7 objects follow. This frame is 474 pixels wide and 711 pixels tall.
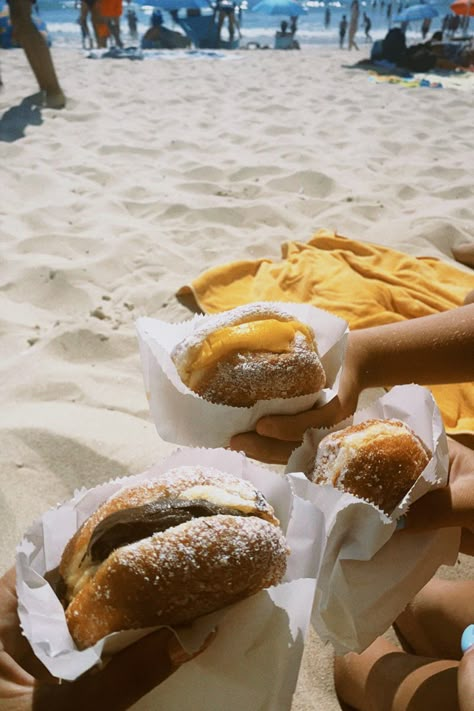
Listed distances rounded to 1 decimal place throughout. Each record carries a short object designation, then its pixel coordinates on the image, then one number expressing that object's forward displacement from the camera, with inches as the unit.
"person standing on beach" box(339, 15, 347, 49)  806.2
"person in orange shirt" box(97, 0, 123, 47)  634.8
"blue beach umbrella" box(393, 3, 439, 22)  759.1
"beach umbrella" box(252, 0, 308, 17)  780.0
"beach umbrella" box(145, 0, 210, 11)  677.0
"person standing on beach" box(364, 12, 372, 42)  926.2
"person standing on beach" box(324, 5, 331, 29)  1214.8
